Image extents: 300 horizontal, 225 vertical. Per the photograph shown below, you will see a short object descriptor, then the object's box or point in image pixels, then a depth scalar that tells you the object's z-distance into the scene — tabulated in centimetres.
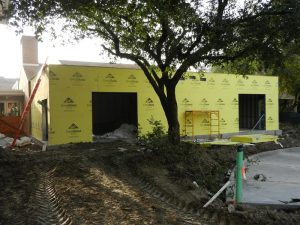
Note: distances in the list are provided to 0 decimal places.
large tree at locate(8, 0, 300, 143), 635
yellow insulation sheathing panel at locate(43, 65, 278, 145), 1059
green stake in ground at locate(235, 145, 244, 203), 445
